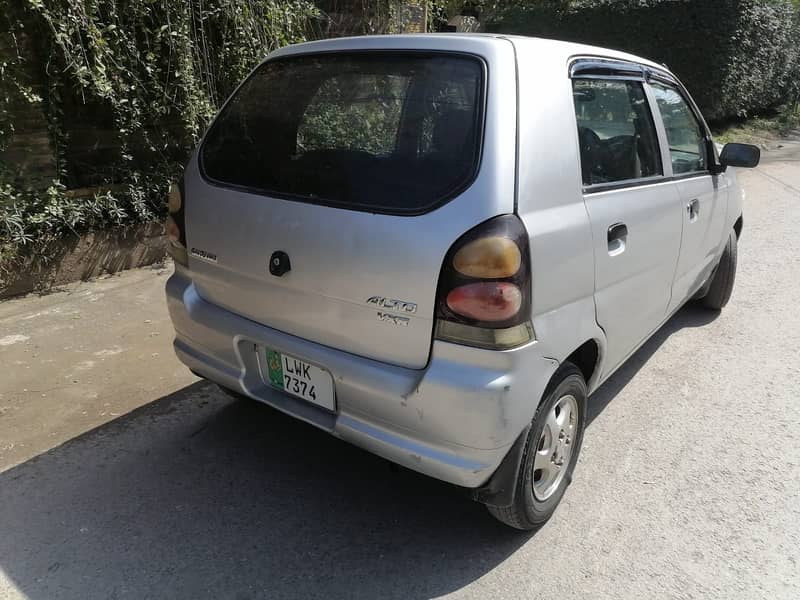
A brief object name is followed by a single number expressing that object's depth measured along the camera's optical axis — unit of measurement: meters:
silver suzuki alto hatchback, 2.10
